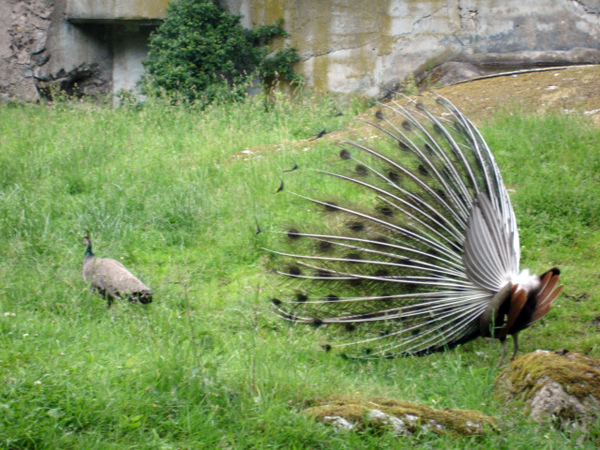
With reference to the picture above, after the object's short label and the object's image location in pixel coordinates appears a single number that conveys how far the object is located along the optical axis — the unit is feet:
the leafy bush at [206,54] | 72.84
